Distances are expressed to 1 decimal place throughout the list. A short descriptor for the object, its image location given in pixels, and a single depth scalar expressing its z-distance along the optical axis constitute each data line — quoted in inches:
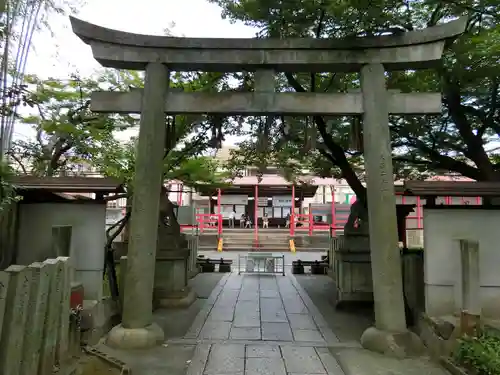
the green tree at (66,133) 369.7
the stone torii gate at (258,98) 243.0
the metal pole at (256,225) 1048.8
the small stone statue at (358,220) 386.0
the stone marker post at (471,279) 227.0
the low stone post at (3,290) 119.7
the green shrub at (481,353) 176.9
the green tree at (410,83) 270.4
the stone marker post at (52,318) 151.6
